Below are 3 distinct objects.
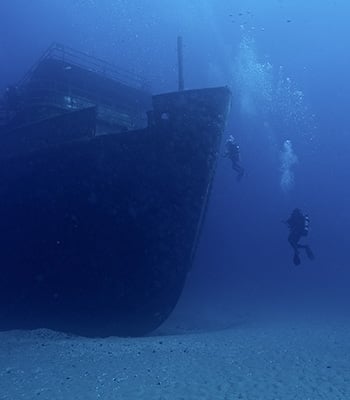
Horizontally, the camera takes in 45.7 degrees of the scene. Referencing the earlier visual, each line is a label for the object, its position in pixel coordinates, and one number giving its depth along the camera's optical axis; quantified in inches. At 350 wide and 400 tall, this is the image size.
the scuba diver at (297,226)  417.7
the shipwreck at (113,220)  281.9
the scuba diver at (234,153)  407.5
